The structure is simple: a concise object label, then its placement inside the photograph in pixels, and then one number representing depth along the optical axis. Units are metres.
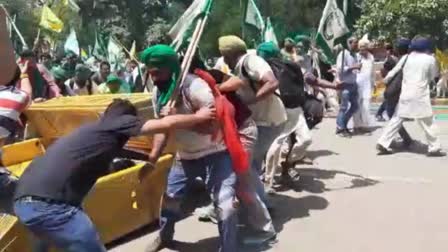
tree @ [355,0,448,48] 21.11
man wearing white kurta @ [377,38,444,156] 9.80
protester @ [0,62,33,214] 4.83
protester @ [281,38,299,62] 10.67
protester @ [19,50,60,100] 8.20
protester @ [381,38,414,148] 10.56
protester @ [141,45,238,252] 5.28
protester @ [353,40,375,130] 12.79
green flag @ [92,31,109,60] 24.79
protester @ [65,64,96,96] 10.20
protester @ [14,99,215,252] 4.11
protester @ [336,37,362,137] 12.53
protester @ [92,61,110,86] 13.22
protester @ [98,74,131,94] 9.30
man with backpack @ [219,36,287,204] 6.41
